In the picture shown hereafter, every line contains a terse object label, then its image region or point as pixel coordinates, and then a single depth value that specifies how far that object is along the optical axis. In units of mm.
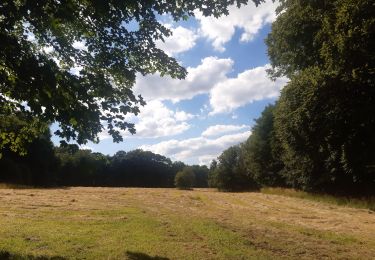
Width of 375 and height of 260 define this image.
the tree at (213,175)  67662
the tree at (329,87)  25297
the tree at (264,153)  51312
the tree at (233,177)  64938
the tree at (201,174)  111950
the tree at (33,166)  60969
